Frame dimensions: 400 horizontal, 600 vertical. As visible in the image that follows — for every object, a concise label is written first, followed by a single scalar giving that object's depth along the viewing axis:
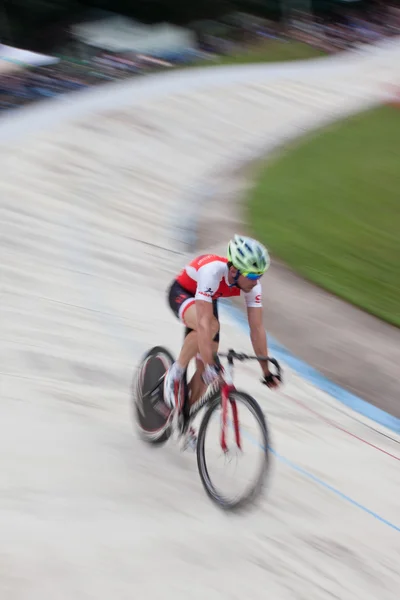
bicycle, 8.38
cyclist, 8.30
